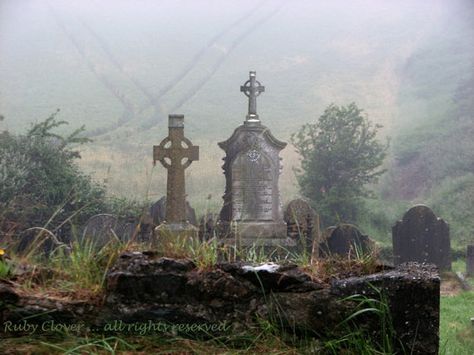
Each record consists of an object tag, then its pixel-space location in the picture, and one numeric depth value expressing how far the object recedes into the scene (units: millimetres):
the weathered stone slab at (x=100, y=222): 12470
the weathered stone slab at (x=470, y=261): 14125
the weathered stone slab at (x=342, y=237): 12953
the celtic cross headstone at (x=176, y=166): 11000
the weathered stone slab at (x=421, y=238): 13977
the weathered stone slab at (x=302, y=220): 12680
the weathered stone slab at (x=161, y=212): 14275
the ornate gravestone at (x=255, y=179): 13109
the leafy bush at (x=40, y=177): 16266
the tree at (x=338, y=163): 20906
